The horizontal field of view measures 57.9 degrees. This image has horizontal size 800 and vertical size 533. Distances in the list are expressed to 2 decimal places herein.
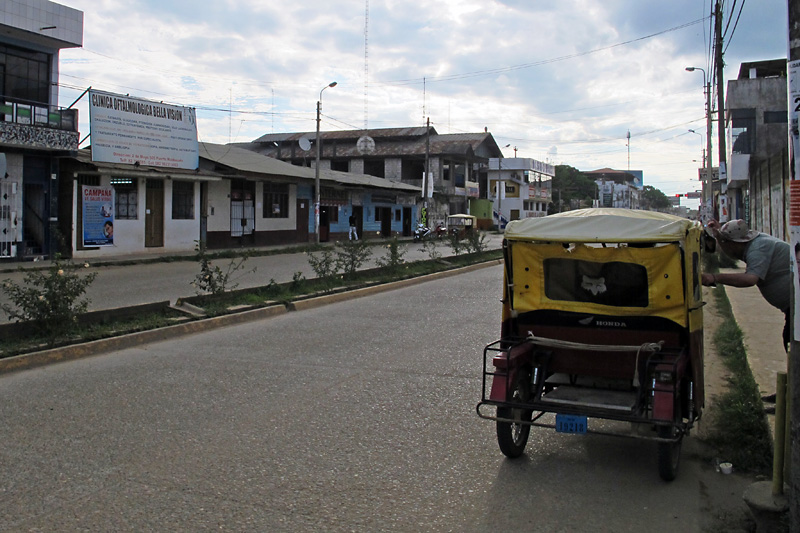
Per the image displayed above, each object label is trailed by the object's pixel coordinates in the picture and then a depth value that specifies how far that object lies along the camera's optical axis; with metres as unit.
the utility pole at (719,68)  26.20
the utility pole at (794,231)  3.72
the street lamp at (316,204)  34.53
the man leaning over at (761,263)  5.61
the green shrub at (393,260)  19.00
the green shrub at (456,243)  24.52
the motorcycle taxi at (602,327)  5.12
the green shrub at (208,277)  12.67
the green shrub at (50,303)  9.18
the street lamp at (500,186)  72.31
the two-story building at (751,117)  46.27
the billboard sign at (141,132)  24.88
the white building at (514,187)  80.12
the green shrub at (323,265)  15.81
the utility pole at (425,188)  51.44
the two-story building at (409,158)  62.53
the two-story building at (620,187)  118.94
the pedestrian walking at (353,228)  40.41
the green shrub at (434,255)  23.14
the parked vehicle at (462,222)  50.66
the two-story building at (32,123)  21.53
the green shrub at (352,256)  17.20
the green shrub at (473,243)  26.09
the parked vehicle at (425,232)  44.75
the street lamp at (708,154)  35.00
